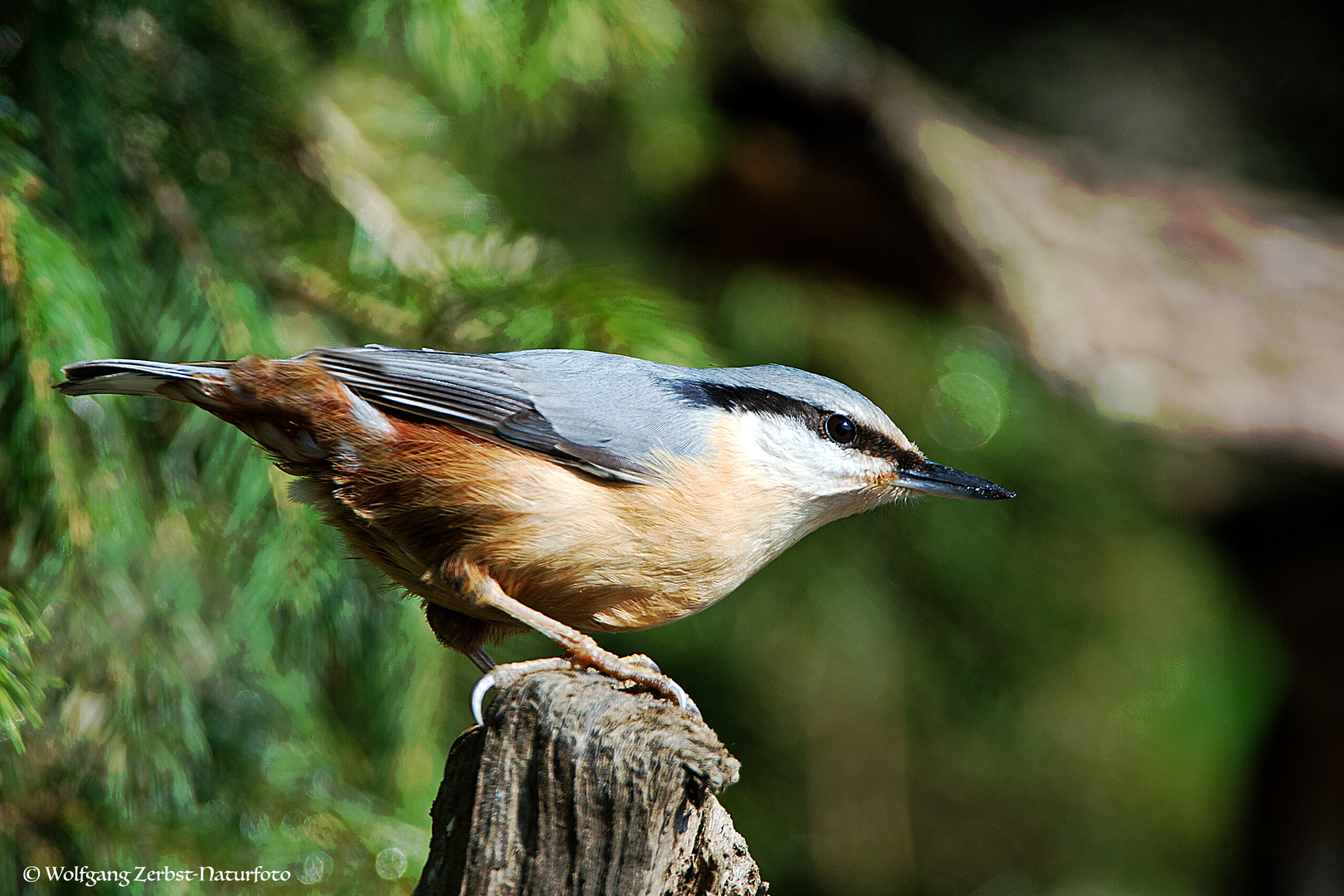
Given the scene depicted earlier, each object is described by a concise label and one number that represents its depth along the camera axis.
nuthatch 2.87
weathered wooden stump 2.84
